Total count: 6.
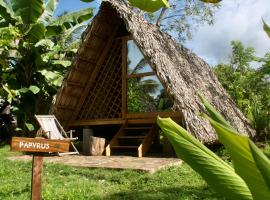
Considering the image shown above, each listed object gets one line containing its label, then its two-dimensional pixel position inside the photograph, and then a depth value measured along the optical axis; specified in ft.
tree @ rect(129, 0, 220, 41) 38.74
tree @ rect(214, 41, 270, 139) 19.53
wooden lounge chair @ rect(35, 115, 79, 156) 16.11
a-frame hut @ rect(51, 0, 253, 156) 14.76
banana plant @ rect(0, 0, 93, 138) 18.34
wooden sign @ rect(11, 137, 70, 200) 5.85
